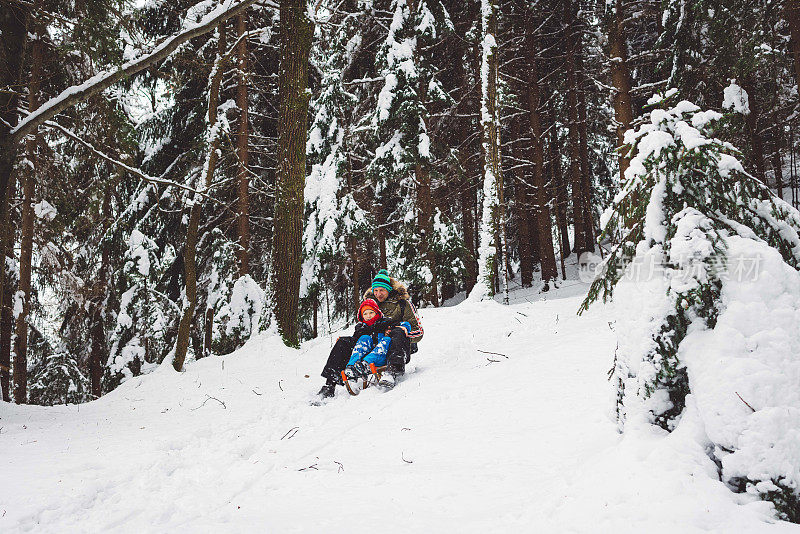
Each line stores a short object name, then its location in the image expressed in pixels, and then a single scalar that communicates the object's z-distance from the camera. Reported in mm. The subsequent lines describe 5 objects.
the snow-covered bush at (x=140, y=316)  11438
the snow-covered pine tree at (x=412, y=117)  11852
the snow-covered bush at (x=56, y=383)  12586
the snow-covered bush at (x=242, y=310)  10617
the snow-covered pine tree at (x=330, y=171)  12914
